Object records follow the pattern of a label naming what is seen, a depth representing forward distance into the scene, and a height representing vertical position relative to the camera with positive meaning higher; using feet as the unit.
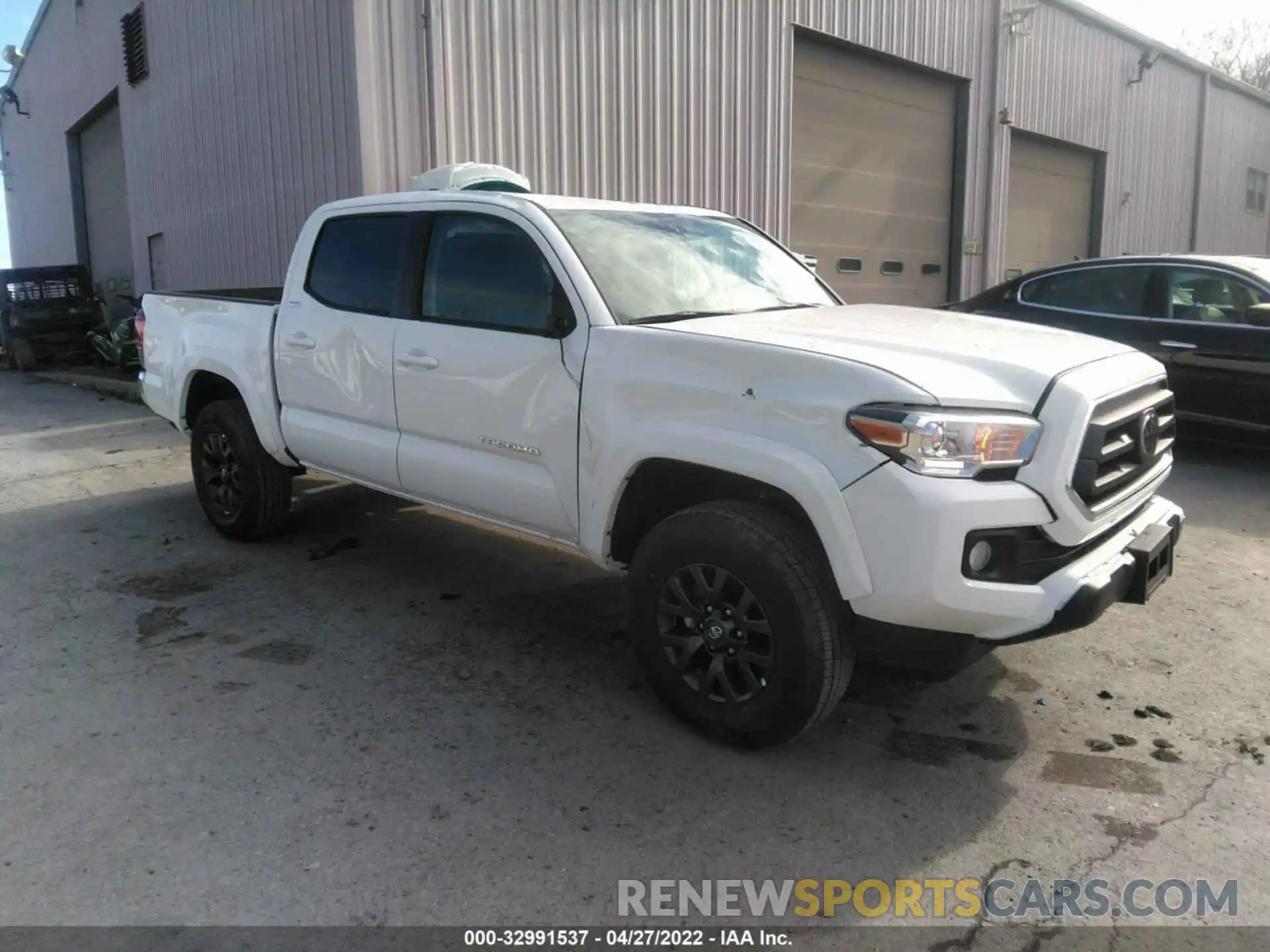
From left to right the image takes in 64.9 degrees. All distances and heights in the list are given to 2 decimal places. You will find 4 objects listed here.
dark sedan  22.47 -0.46
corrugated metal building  29.84 +7.06
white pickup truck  9.34 -1.43
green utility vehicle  55.77 -0.21
